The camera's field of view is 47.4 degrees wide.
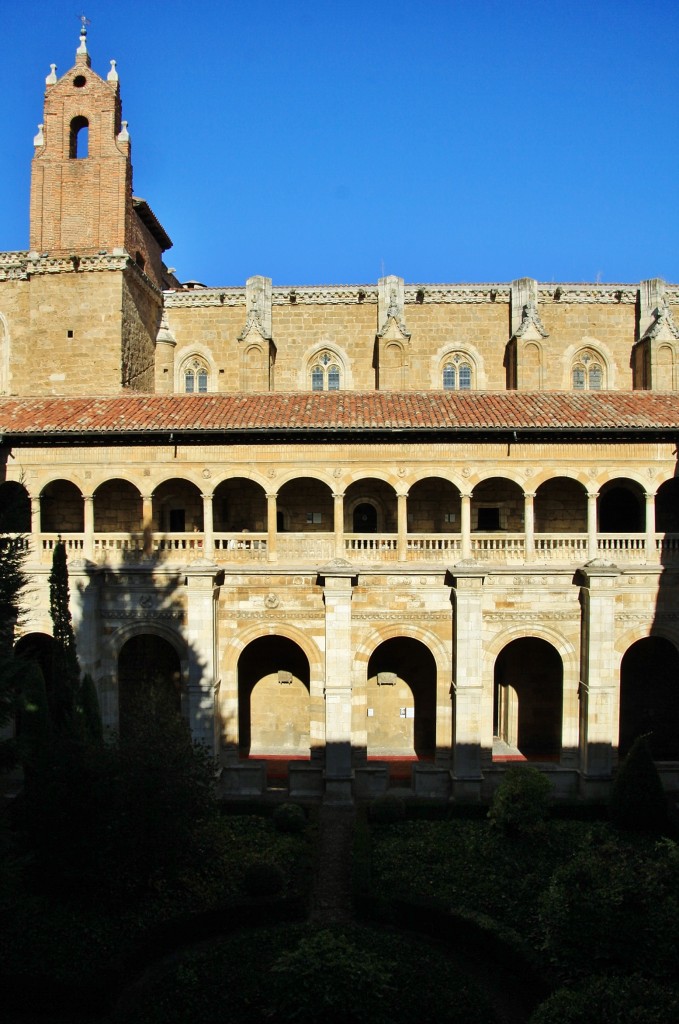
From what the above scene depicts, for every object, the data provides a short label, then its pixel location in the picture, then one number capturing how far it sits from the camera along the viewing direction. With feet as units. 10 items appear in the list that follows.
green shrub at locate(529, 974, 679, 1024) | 31.09
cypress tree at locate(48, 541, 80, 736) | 61.82
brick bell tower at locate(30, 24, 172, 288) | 88.48
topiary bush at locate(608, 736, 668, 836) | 58.44
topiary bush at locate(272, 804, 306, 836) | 60.44
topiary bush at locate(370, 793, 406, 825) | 61.98
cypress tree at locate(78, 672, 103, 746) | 60.70
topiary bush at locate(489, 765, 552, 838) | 57.21
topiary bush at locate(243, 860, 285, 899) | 49.85
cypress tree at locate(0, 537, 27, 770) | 40.93
